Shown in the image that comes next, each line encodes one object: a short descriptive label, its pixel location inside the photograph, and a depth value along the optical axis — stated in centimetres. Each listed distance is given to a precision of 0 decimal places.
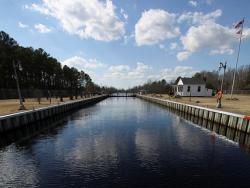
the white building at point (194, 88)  5547
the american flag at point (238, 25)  3021
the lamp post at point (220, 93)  2408
